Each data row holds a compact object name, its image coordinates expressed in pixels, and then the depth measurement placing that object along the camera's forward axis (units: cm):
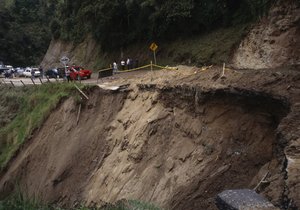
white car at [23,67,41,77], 5428
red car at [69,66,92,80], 4003
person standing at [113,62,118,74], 3636
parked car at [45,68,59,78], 4922
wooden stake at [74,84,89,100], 2831
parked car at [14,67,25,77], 5986
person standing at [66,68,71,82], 3645
